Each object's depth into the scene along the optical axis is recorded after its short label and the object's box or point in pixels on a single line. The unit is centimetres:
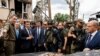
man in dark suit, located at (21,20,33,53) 498
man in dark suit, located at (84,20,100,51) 304
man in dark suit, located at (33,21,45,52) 527
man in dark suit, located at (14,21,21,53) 482
